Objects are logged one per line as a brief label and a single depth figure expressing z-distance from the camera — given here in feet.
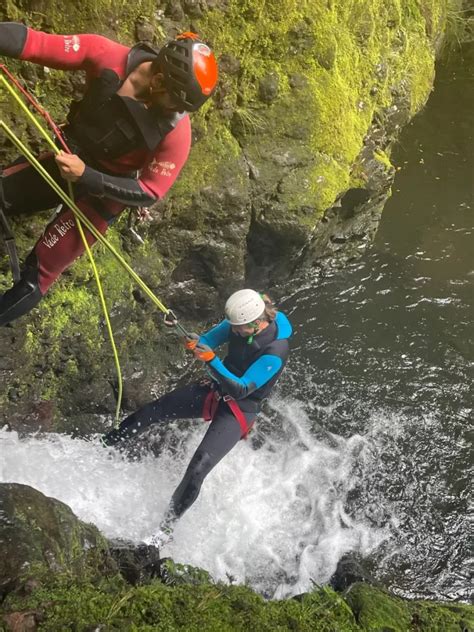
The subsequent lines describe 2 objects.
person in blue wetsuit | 15.66
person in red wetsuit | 10.99
